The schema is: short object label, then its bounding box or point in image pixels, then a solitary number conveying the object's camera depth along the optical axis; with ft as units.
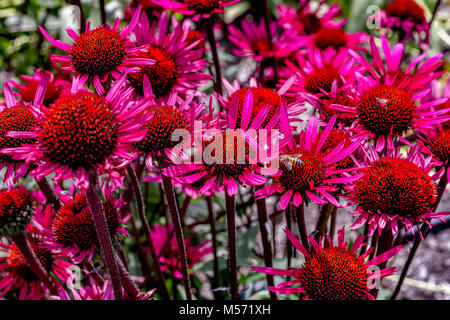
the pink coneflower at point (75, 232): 1.59
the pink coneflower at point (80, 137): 1.42
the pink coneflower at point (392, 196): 1.55
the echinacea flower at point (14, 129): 1.52
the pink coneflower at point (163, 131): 1.52
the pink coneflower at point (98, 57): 1.57
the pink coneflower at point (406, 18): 2.17
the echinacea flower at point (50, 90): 1.79
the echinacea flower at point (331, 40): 2.22
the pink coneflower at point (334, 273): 1.50
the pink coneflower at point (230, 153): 1.51
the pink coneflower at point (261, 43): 2.05
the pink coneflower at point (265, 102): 1.60
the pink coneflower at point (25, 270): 1.73
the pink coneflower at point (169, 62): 1.71
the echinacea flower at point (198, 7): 1.80
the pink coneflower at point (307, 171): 1.52
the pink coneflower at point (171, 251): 2.07
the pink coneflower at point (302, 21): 2.41
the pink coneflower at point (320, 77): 1.72
